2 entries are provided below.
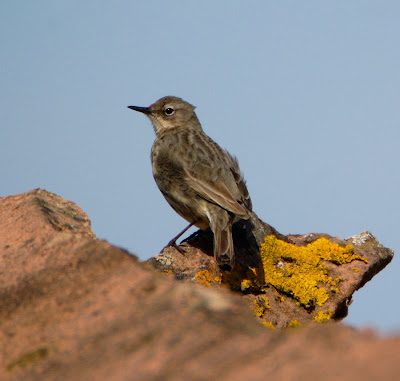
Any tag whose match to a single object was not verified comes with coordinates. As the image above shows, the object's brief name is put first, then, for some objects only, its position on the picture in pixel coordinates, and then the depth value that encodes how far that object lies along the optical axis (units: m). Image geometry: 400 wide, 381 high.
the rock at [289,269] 11.29
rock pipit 13.73
